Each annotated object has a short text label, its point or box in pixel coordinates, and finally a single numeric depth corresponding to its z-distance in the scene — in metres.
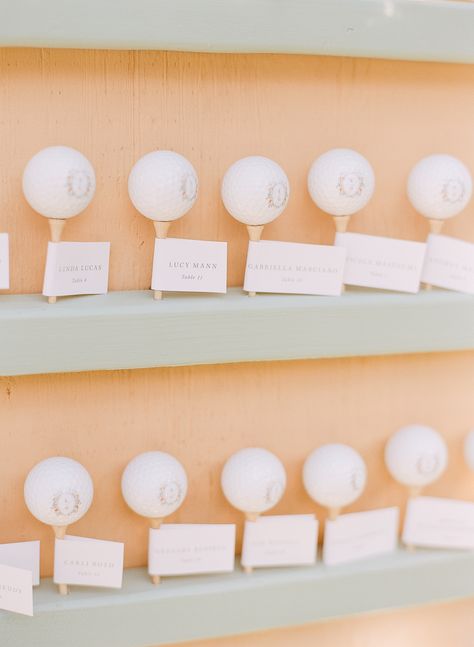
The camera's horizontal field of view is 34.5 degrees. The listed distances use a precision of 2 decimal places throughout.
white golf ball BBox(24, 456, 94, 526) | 1.10
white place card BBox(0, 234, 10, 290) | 1.09
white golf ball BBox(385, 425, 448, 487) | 1.28
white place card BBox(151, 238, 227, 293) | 1.12
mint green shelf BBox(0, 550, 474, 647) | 1.16
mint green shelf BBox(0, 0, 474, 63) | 1.00
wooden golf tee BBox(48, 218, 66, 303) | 1.08
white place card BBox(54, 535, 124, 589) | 1.17
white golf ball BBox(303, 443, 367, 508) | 1.23
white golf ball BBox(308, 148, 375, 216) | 1.14
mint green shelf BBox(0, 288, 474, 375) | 1.07
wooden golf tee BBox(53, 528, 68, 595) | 1.15
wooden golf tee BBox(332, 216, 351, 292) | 1.20
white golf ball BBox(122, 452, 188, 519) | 1.14
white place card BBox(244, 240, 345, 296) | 1.16
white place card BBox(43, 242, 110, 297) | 1.08
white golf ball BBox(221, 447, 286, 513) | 1.18
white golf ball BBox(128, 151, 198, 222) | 1.06
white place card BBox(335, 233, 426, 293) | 1.23
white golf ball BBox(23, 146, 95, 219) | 1.03
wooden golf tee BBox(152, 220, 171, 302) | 1.12
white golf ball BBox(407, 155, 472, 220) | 1.19
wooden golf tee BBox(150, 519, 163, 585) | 1.20
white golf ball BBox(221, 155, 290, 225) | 1.10
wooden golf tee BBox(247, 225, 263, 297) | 1.16
